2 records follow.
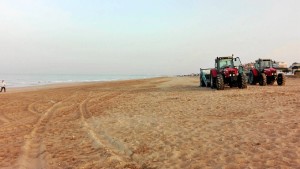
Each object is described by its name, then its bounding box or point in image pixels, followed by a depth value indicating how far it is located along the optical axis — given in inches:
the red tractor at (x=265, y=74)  637.4
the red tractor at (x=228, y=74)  536.8
